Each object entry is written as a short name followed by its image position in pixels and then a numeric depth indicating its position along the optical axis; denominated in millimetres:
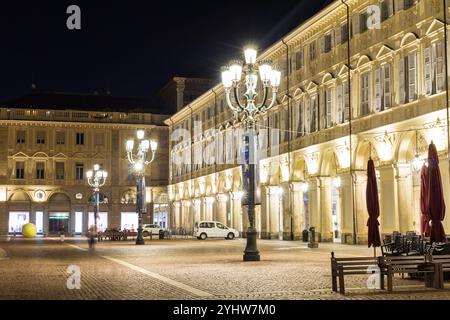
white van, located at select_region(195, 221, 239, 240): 56656
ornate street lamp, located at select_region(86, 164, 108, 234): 51656
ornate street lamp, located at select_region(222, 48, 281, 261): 25781
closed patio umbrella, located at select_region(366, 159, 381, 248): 17734
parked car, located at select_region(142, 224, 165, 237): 64769
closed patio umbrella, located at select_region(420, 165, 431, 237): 17094
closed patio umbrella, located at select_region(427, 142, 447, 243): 16609
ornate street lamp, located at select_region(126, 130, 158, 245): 42875
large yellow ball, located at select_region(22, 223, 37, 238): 63250
